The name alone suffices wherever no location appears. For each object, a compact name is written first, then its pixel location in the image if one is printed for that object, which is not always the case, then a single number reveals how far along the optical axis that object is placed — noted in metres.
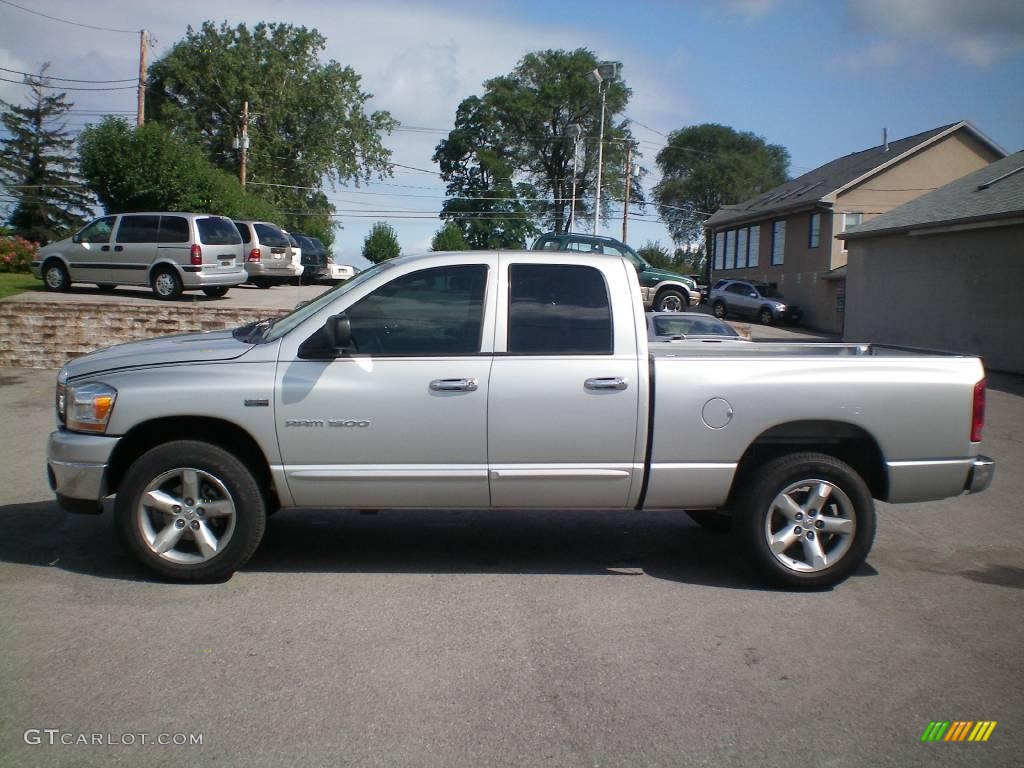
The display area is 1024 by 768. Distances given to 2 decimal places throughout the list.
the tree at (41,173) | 56.34
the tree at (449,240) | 36.98
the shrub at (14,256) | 29.14
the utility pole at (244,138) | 44.70
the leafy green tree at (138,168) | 27.42
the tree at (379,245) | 41.03
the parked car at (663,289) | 26.14
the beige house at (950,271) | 21.22
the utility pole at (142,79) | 33.03
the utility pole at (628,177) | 53.86
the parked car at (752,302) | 36.97
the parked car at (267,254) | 25.73
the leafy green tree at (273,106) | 57.97
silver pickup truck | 5.39
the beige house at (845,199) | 36.94
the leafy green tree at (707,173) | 80.69
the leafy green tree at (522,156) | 55.16
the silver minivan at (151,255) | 20.22
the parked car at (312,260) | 31.56
